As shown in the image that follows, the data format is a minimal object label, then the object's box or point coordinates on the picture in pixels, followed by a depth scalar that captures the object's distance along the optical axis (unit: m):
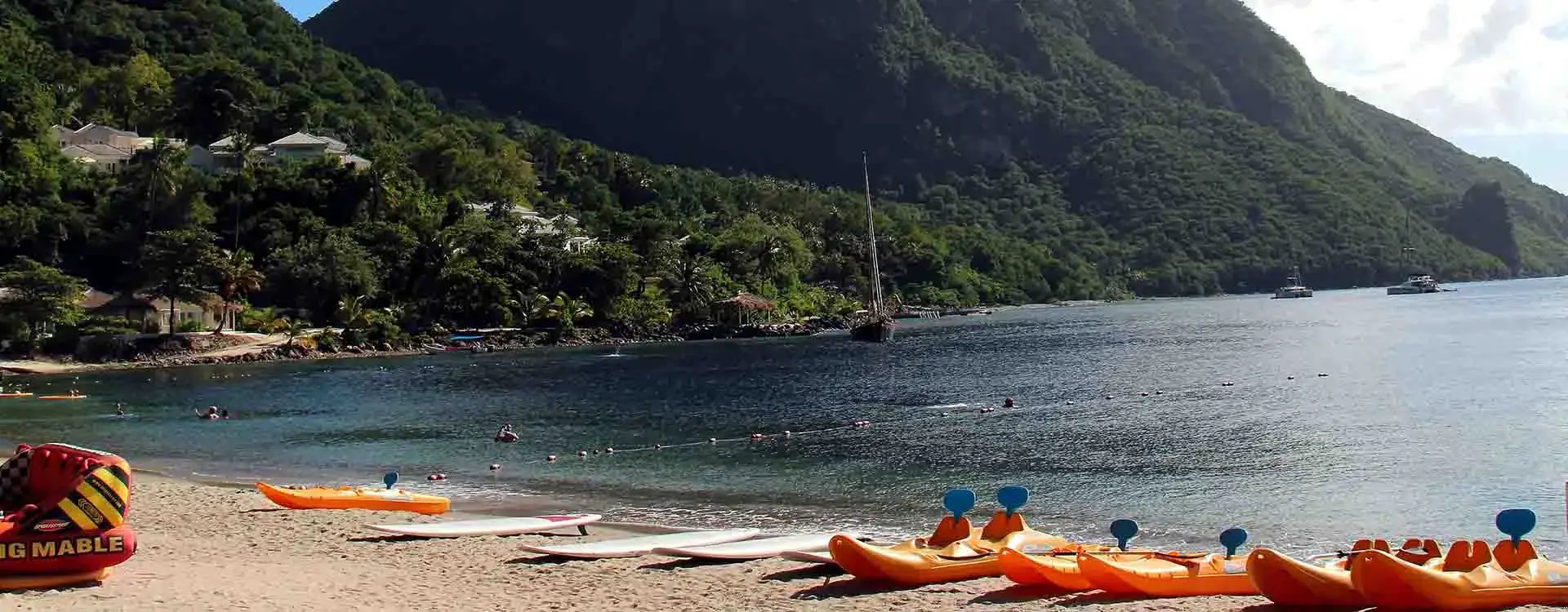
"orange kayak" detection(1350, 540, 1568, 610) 14.33
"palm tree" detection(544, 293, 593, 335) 101.31
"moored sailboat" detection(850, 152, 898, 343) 98.44
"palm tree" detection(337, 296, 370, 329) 89.62
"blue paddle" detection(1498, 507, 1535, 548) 16.02
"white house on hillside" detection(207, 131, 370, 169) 108.25
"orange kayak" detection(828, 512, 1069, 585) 17.00
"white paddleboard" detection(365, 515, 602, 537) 21.66
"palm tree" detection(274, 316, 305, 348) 85.56
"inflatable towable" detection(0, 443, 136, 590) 15.59
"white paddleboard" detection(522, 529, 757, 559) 19.23
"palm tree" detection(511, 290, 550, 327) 100.94
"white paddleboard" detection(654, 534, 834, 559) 19.23
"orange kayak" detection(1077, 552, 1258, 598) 16.34
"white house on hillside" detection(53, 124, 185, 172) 100.94
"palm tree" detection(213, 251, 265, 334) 81.81
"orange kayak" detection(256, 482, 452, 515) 25.28
